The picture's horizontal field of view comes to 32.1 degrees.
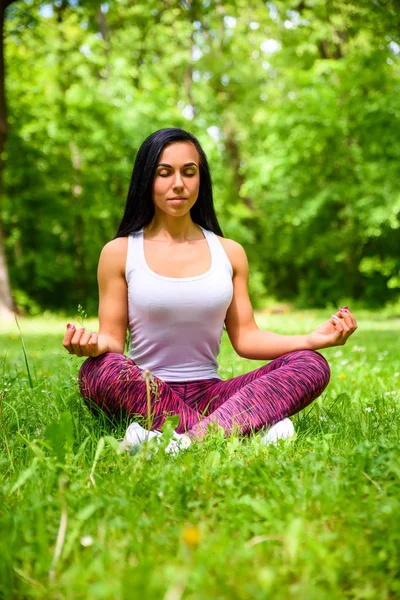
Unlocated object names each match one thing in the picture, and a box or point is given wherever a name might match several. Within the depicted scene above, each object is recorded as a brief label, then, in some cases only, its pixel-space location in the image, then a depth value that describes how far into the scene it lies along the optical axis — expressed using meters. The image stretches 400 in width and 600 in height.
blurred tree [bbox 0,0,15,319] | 12.19
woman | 2.81
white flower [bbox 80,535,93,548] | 1.64
